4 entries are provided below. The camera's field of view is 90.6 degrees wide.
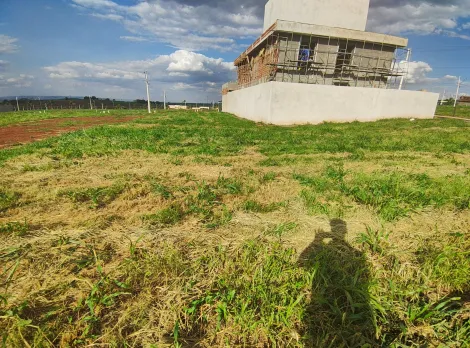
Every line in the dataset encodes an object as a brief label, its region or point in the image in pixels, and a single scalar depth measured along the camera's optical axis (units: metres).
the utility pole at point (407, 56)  22.53
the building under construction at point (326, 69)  18.02
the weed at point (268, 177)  5.30
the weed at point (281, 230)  3.11
